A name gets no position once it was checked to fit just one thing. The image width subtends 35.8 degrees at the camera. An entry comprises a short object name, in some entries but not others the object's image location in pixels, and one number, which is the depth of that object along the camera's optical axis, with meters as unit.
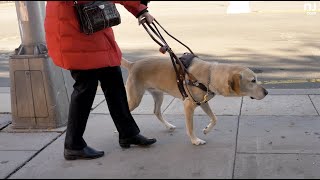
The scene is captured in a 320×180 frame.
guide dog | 4.50
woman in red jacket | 4.23
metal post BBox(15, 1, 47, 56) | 5.27
